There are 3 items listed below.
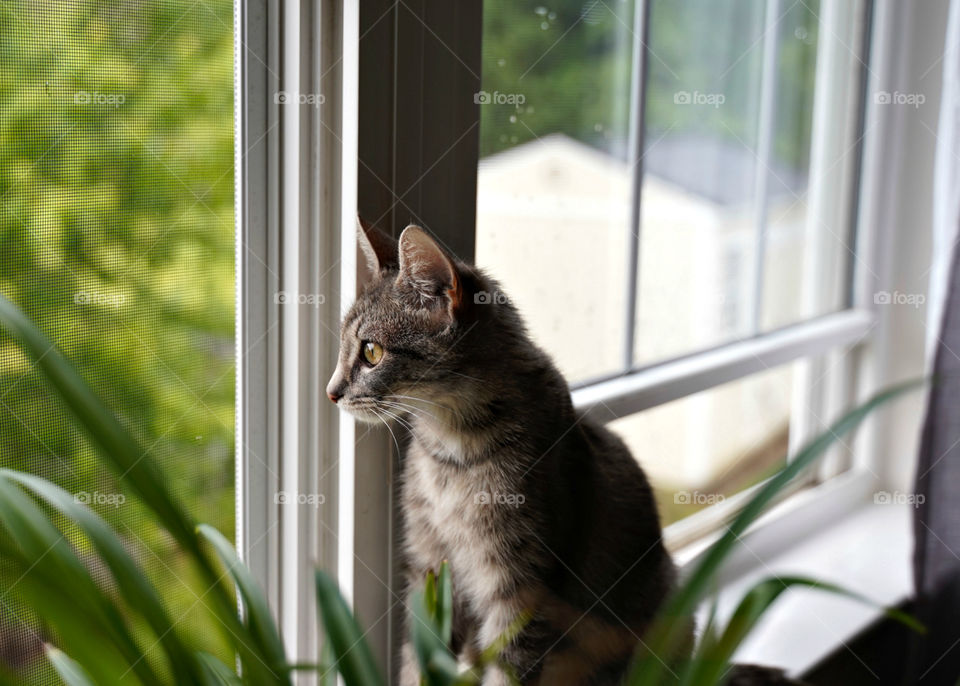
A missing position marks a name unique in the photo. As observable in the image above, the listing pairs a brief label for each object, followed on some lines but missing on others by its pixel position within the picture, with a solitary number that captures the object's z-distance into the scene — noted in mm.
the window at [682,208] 1280
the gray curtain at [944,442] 1493
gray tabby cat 936
